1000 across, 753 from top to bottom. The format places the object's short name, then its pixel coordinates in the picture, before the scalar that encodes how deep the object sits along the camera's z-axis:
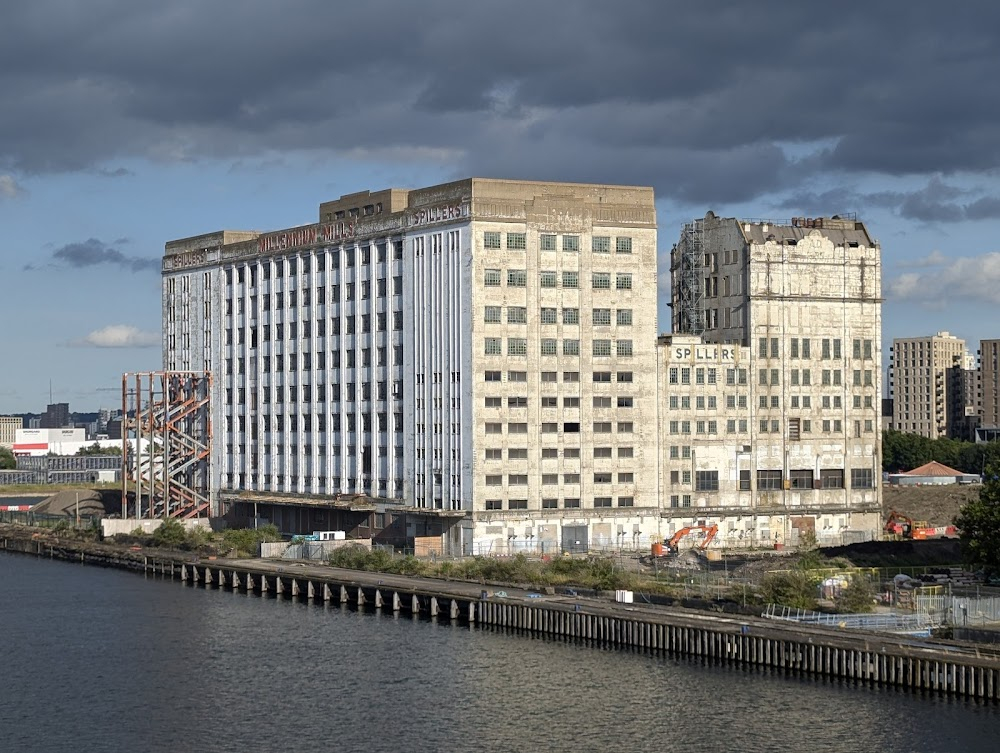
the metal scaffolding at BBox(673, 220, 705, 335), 184.38
